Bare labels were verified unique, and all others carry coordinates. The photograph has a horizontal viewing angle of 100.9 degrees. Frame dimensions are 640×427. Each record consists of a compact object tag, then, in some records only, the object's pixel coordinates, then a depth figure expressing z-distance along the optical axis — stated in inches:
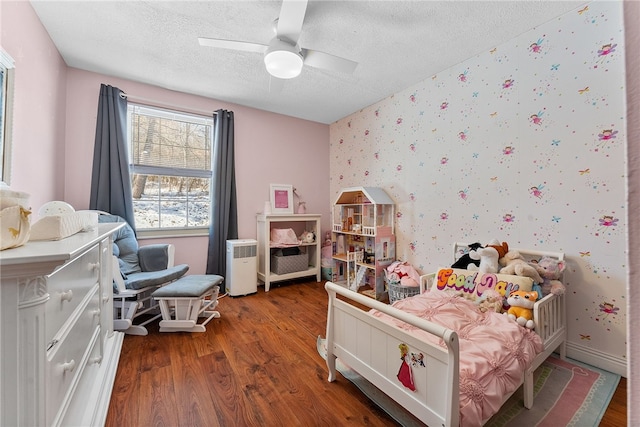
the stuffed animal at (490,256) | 77.3
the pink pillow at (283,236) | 141.1
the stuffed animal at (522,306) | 62.2
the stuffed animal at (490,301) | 68.1
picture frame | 146.3
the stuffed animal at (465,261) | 85.1
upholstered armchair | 86.7
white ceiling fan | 65.0
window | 117.2
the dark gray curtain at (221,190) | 128.6
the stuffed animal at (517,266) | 70.7
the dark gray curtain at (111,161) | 104.3
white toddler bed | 40.9
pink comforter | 43.4
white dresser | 27.4
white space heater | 123.0
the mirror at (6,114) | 60.0
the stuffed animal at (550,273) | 70.4
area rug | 53.4
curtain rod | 112.0
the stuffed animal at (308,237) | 149.0
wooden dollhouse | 121.9
